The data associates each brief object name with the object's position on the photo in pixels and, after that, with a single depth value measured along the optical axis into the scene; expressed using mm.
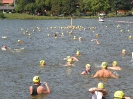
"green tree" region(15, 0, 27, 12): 139625
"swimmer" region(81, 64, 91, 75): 22433
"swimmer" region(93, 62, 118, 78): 21250
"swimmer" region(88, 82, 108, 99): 13192
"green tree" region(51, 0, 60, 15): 128750
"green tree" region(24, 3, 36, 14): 133125
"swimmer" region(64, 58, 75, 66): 26219
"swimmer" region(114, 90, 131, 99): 12281
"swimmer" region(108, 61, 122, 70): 24050
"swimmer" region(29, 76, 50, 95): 17141
